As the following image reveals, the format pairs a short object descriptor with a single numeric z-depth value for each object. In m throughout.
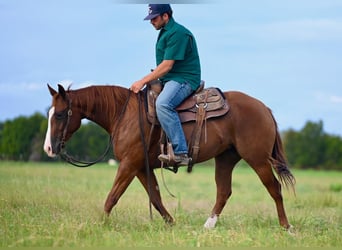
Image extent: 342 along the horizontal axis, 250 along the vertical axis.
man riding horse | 16.67
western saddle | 17.12
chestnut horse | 16.91
